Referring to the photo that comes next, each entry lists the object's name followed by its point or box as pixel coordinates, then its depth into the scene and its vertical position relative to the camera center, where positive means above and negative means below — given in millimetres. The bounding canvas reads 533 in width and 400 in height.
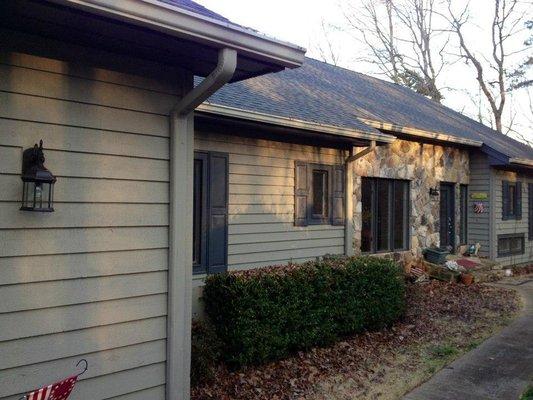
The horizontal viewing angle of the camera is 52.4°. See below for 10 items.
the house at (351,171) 7676 +762
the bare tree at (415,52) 30578 +9032
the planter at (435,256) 11969 -989
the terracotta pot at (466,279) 11352 -1418
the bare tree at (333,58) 31750 +8985
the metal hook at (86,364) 3463 -999
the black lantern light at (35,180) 3186 +168
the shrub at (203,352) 5047 -1365
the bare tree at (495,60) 29141 +8574
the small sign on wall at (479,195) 14008 +418
